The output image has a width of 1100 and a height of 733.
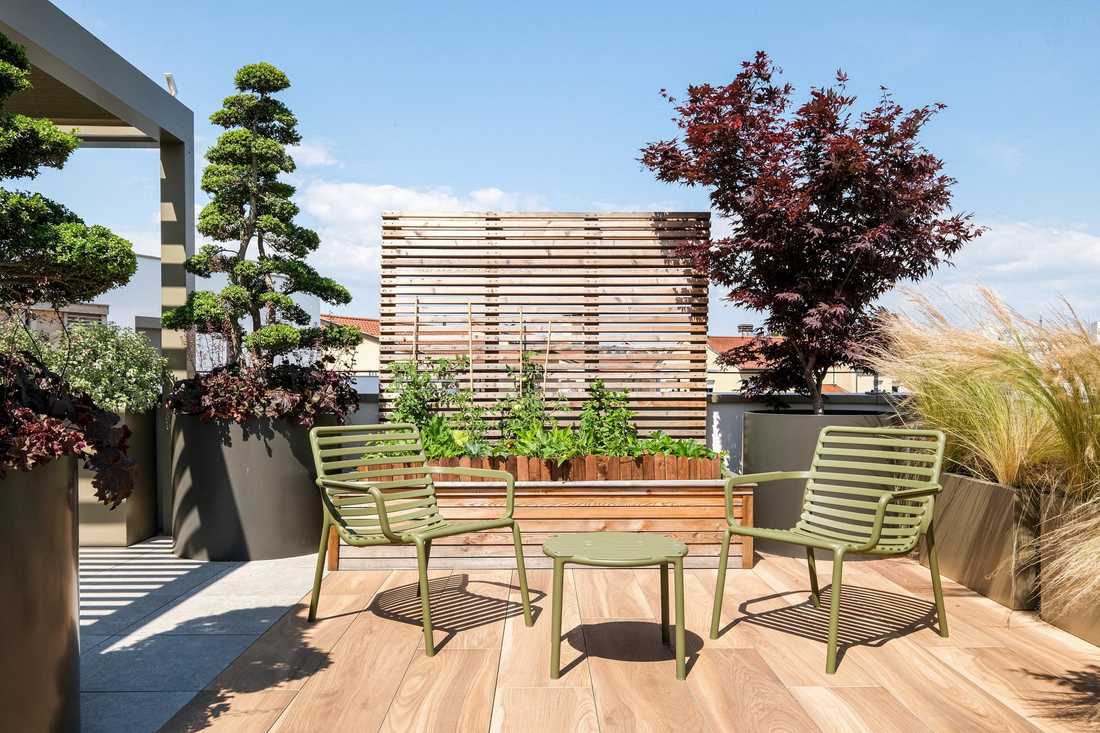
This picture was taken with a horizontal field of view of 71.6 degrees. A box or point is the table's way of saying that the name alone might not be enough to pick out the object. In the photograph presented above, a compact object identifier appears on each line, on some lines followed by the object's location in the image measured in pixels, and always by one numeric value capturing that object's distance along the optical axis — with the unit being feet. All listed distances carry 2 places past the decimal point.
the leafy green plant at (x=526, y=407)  17.19
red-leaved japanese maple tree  15.16
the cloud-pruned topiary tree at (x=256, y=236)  15.31
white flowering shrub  15.23
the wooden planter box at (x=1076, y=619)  10.50
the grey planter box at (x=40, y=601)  6.13
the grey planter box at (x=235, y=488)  14.73
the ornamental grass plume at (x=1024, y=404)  10.94
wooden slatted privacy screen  19.13
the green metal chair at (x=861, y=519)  9.77
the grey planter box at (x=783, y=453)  15.08
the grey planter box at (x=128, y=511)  16.11
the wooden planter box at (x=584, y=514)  14.60
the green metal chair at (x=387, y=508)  10.38
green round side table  8.85
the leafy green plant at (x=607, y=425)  15.88
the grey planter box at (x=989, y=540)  11.96
